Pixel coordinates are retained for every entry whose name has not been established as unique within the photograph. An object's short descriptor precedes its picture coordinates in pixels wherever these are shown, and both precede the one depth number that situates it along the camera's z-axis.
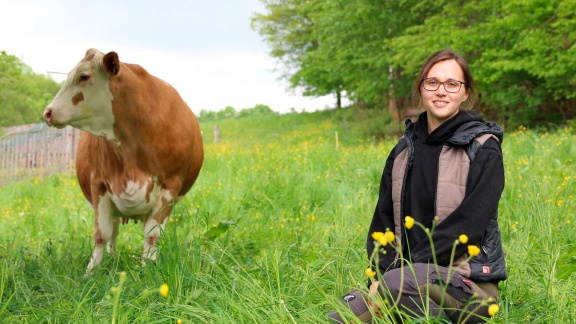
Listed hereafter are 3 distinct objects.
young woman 2.21
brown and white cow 3.71
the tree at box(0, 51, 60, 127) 46.56
